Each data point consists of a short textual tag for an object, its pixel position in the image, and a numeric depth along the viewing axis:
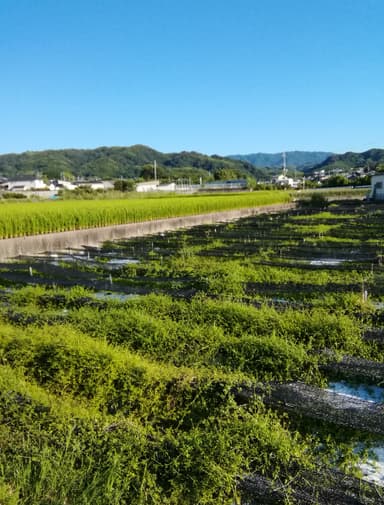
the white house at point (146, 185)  57.72
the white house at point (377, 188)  30.19
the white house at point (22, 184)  70.31
